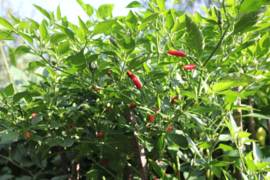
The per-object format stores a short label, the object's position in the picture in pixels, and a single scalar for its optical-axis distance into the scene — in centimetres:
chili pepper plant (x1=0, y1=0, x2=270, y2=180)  41
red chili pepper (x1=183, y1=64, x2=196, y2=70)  44
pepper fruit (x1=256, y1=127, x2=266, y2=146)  77
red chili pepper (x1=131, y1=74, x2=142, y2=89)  48
